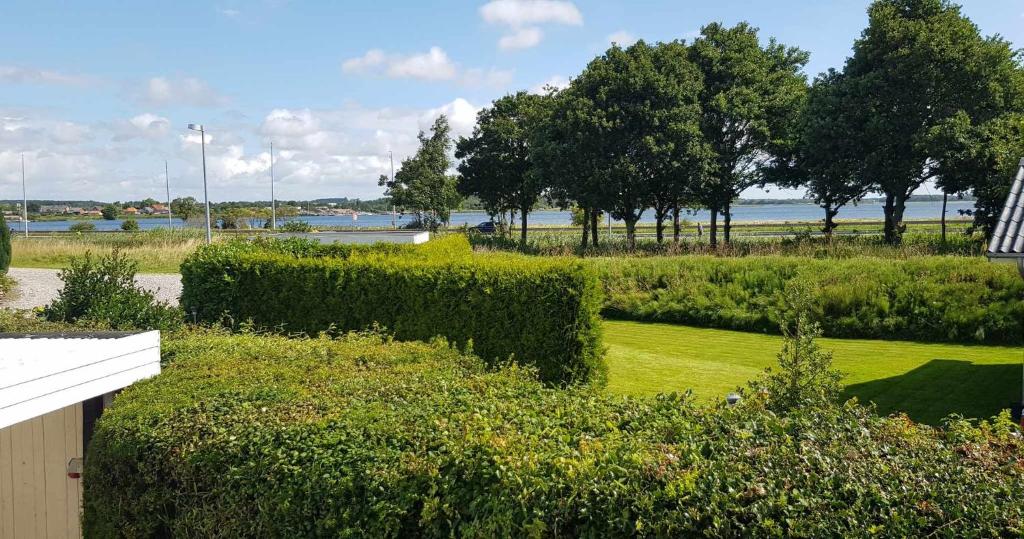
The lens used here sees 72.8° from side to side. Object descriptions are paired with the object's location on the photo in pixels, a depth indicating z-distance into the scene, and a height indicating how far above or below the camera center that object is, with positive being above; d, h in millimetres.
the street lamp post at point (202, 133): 25988 +3372
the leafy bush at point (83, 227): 50262 -496
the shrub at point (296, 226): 28453 -180
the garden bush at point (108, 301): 9727 -1181
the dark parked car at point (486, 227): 59362 -390
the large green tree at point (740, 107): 30109 +5020
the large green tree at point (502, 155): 39344 +3915
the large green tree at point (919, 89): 25077 +5047
